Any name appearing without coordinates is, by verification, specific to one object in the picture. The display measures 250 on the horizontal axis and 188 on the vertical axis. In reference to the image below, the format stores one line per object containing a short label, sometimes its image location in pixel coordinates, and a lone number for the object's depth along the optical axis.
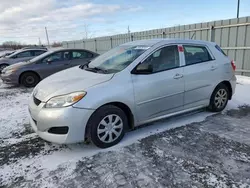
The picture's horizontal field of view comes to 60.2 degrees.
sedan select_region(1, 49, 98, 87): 7.87
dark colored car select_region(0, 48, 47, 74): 11.38
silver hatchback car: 2.96
